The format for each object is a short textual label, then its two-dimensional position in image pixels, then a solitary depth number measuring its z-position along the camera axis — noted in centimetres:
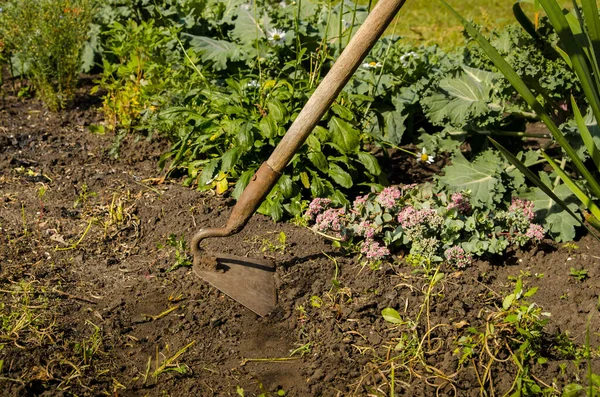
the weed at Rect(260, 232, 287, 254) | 336
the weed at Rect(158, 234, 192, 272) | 321
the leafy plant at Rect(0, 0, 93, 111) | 473
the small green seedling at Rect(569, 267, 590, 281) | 323
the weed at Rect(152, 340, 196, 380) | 259
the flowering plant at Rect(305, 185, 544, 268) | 326
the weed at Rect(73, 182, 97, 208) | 373
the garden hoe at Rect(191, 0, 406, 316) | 265
